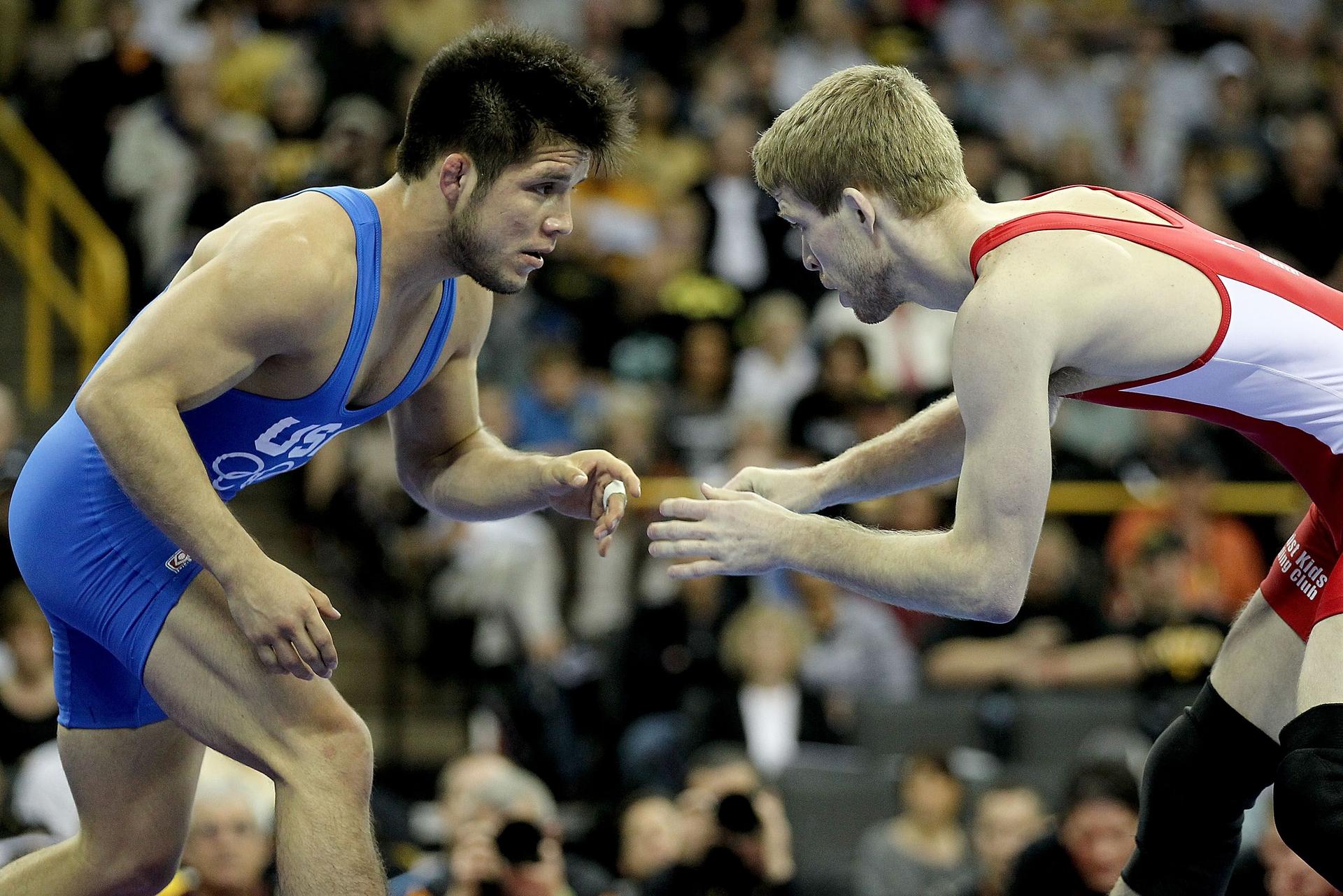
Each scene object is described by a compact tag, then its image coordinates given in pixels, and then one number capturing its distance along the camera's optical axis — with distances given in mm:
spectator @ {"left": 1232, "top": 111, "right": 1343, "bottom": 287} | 10547
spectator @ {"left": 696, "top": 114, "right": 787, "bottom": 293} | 10289
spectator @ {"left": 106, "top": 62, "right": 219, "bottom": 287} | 9609
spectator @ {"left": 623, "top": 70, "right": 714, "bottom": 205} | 10602
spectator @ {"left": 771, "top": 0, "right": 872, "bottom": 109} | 11617
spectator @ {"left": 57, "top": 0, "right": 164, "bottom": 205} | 9922
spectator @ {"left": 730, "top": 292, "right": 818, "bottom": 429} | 9312
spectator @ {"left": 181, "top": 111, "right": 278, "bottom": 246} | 9195
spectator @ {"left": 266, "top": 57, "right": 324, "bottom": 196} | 9484
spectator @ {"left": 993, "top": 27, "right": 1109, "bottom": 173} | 11695
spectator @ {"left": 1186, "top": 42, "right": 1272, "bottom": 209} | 11031
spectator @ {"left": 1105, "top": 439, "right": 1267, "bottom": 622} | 8391
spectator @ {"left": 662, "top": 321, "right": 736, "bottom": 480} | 8805
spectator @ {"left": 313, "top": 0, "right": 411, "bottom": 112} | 10328
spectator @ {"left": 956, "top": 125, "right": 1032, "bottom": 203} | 10539
